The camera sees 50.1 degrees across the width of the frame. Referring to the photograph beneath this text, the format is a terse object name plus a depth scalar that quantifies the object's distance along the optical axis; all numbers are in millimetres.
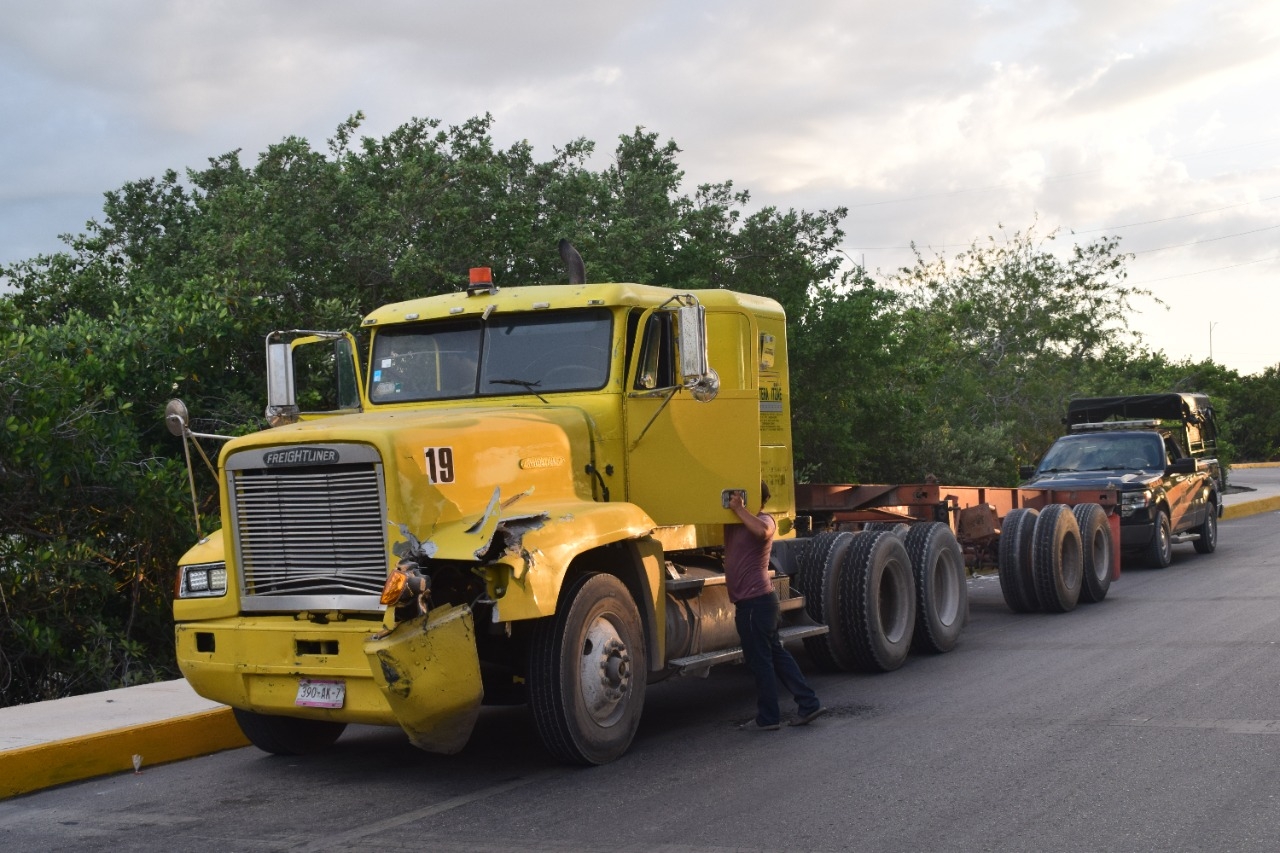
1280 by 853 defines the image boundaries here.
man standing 8555
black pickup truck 18281
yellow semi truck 6984
